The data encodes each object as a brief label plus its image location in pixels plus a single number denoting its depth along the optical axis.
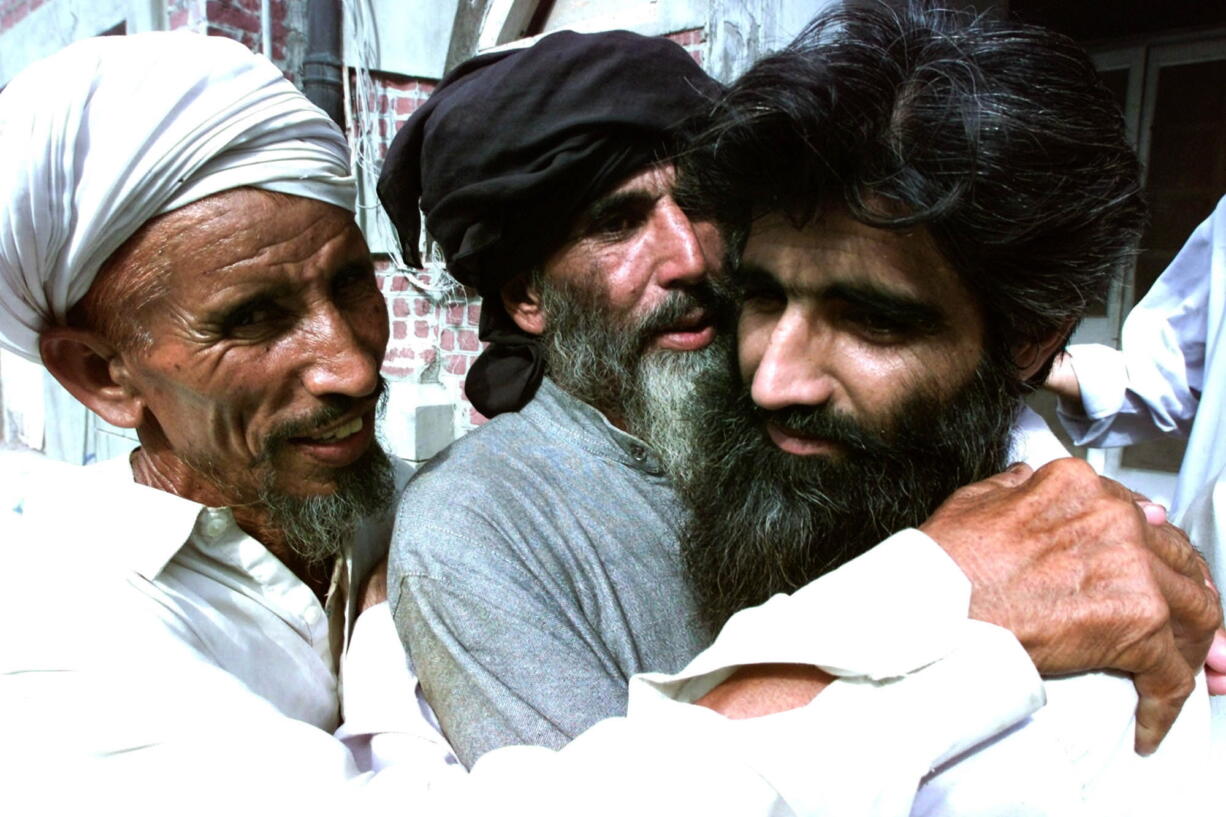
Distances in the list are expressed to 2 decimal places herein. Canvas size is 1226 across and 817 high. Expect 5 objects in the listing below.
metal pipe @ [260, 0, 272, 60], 1.46
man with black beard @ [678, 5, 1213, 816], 0.48
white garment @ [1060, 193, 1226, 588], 0.77
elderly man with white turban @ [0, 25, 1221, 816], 0.39
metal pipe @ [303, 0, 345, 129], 1.46
